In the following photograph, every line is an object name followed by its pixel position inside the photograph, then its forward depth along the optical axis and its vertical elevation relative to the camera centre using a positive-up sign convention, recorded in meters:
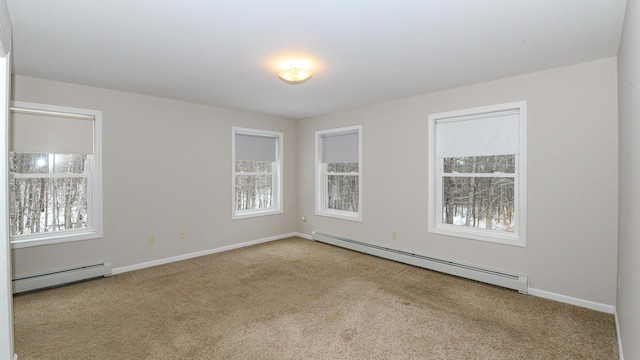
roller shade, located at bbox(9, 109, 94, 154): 3.25 +0.54
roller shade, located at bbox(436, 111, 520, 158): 3.38 +0.55
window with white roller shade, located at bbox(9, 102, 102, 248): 3.31 +0.05
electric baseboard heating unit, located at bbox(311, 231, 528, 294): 3.22 -1.10
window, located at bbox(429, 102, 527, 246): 3.34 +0.08
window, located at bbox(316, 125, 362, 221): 5.05 +0.11
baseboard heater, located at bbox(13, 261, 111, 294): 3.17 -1.12
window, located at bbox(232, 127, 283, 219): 5.18 +0.12
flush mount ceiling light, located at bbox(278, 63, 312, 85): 2.89 +1.03
